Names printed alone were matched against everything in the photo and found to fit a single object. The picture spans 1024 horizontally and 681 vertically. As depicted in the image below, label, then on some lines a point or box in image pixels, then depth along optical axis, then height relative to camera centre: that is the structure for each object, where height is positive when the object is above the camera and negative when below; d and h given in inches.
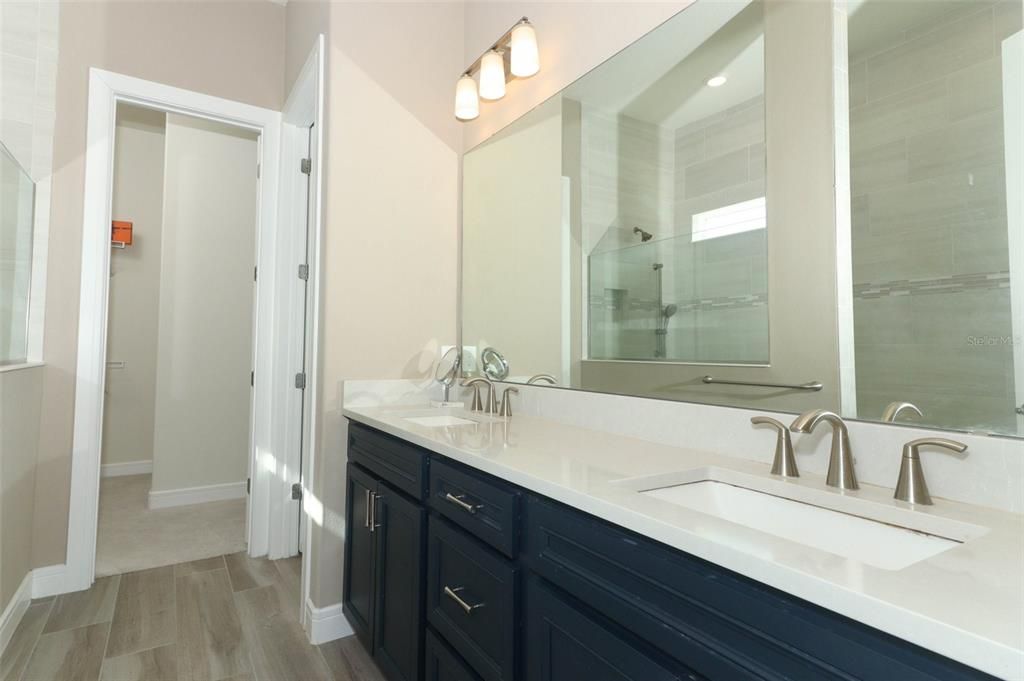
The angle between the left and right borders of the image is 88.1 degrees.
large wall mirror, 35.2 +12.4
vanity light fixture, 75.0 +44.1
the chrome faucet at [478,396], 82.3 -6.1
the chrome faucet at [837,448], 37.4 -6.4
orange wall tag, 165.2 +38.9
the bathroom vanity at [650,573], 21.2 -11.6
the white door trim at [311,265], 83.7 +15.2
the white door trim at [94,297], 92.5 +10.6
